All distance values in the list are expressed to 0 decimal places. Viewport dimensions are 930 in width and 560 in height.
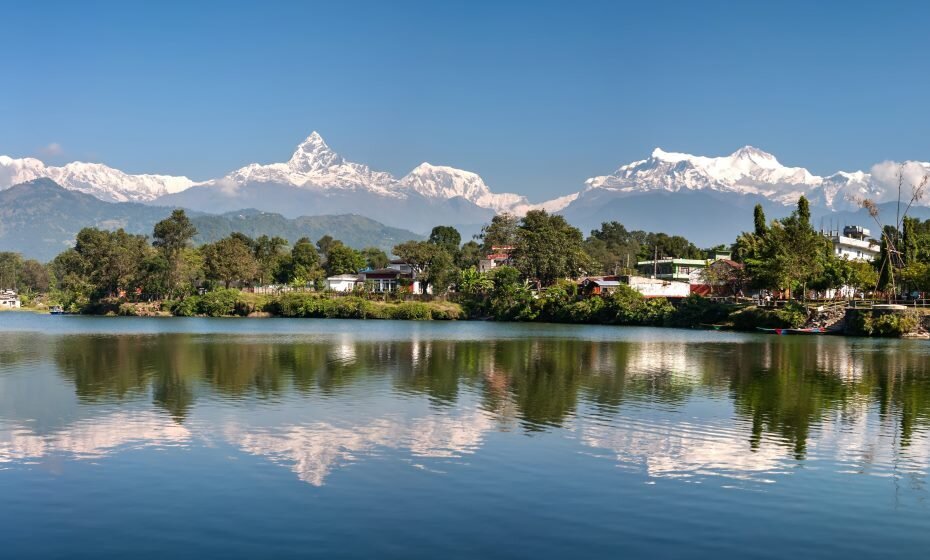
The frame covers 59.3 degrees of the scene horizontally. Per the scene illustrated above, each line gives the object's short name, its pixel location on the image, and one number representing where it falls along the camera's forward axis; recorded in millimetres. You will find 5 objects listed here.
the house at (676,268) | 125875
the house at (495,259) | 124500
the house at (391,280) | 124388
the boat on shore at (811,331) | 73000
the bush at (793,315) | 75188
